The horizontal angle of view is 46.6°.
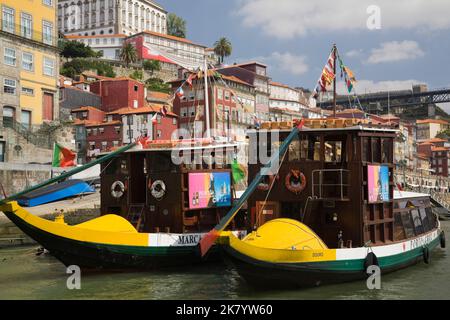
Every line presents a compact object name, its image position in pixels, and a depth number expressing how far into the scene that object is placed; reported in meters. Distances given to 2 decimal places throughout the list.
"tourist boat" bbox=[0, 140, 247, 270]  17.14
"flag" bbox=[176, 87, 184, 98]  24.73
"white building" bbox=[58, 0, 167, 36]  138.00
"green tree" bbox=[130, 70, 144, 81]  98.70
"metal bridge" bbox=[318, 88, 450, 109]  145.50
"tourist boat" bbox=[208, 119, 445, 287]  14.52
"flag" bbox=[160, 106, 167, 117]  23.21
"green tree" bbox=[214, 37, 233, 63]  112.19
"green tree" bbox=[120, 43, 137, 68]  104.00
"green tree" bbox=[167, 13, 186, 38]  150.94
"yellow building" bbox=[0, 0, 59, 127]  43.03
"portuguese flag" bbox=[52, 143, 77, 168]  23.91
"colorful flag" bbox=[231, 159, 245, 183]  22.53
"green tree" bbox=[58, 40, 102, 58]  99.06
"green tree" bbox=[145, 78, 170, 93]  94.19
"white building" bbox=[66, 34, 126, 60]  124.19
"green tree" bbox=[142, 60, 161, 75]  105.10
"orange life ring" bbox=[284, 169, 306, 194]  16.92
